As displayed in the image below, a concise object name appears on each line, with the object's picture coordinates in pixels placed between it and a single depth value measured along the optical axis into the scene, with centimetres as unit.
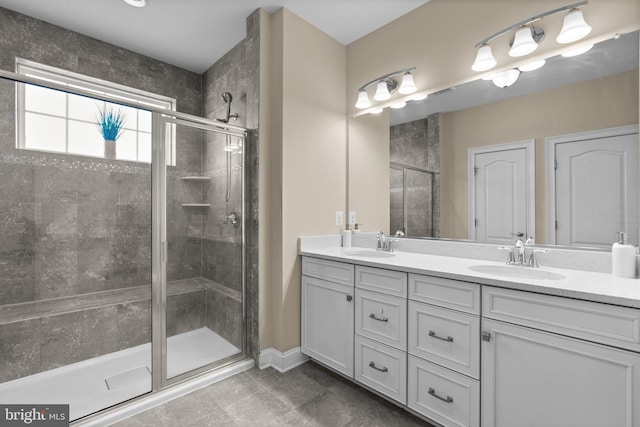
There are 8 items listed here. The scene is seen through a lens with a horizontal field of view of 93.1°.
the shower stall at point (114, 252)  191
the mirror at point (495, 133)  152
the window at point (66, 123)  186
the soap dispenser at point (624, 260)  135
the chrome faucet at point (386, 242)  238
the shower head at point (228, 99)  278
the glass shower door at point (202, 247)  201
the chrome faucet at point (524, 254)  167
